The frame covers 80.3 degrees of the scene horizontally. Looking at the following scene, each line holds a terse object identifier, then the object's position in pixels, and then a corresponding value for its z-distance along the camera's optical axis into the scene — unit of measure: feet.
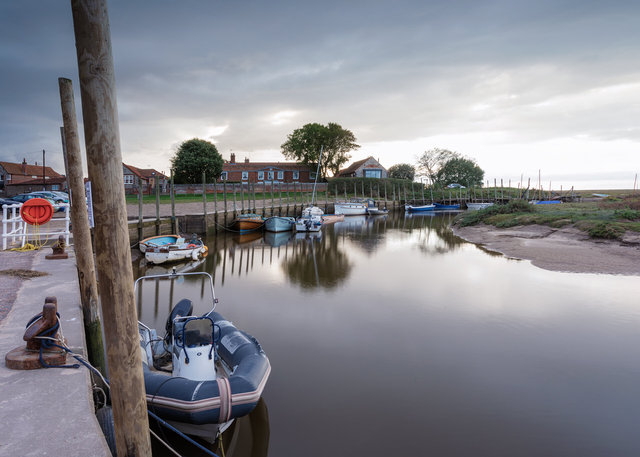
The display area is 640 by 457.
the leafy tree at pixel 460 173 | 246.88
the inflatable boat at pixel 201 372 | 13.55
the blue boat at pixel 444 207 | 198.44
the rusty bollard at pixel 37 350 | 12.81
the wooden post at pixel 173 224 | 70.74
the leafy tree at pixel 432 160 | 257.14
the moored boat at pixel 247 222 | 87.35
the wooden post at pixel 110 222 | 8.18
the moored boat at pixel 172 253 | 50.47
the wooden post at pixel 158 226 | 64.44
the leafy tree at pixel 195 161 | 155.12
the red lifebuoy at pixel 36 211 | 32.94
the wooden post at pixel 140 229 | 58.98
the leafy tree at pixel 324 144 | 203.00
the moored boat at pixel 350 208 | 150.10
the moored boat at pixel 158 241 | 51.56
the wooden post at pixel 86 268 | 18.21
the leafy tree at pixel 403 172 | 258.98
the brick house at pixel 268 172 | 198.29
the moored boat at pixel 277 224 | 93.25
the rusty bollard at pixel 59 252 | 31.48
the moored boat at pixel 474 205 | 185.68
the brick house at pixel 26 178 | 169.17
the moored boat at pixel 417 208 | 178.19
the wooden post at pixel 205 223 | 81.30
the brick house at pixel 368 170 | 211.82
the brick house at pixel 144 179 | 156.02
